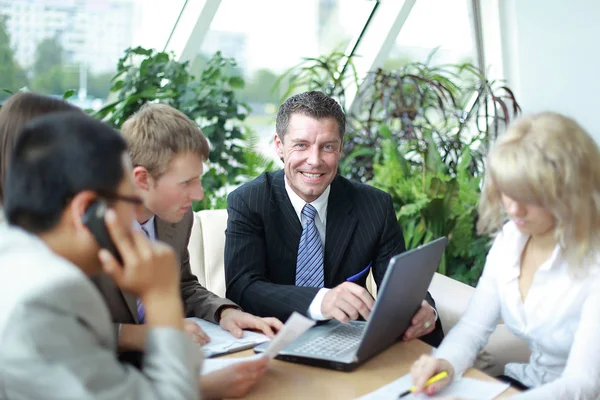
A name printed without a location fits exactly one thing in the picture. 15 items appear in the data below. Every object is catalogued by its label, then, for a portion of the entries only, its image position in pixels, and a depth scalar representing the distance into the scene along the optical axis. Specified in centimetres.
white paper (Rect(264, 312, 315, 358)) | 145
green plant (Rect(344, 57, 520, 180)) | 427
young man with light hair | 180
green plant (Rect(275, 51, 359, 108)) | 435
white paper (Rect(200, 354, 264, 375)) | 157
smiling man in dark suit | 238
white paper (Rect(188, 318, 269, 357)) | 174
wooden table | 149
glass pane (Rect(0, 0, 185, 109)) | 405
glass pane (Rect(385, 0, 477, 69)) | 542
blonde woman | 151
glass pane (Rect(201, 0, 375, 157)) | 468
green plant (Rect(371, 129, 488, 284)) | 376
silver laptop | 151
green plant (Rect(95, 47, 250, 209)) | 371
